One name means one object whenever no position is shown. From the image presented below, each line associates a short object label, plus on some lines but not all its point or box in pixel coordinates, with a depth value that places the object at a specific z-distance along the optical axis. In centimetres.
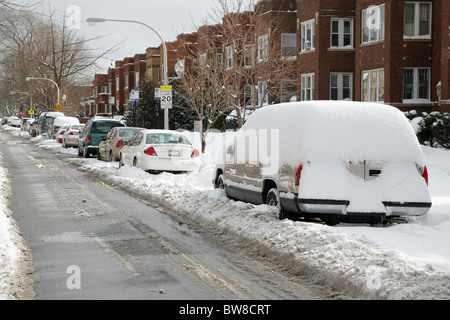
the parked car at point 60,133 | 4412
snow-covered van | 910
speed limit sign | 2438
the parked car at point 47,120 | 5616
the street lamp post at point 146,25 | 2517
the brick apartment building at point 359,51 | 2805
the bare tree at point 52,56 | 6169
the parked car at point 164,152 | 1939
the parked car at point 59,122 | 4953
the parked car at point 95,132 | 2939
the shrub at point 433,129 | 2230
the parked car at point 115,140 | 2489
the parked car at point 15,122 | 10238
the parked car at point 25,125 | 7705
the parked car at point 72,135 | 3853
